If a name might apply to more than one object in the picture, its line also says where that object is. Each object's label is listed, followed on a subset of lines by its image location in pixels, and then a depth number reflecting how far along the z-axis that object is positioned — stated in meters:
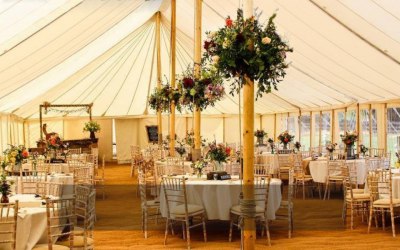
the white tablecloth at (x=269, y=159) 13.77
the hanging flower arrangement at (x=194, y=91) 9.52
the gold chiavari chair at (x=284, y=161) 13.72
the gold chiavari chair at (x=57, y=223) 5.37
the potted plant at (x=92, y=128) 20.59
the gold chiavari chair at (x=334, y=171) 11.17
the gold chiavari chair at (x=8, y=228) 5.18
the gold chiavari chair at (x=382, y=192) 7.79
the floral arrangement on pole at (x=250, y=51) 4.97
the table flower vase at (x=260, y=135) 16.52
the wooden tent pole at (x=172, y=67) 13.47
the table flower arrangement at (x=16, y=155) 7.96
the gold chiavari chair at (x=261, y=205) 7.36
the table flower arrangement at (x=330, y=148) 12.04
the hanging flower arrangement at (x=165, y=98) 10.88
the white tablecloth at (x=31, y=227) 5.67
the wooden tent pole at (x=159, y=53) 17.19
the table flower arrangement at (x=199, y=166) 8.55
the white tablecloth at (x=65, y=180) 9.15
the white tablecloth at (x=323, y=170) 11.28
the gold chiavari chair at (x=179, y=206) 7.39
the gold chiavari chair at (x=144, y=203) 8.03
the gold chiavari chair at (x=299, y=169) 11.95
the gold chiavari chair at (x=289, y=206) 7.80
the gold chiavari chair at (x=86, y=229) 5.53
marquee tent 8.84
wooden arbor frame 19.06
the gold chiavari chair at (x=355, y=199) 8.34
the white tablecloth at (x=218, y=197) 7.70
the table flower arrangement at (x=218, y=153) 8.48
